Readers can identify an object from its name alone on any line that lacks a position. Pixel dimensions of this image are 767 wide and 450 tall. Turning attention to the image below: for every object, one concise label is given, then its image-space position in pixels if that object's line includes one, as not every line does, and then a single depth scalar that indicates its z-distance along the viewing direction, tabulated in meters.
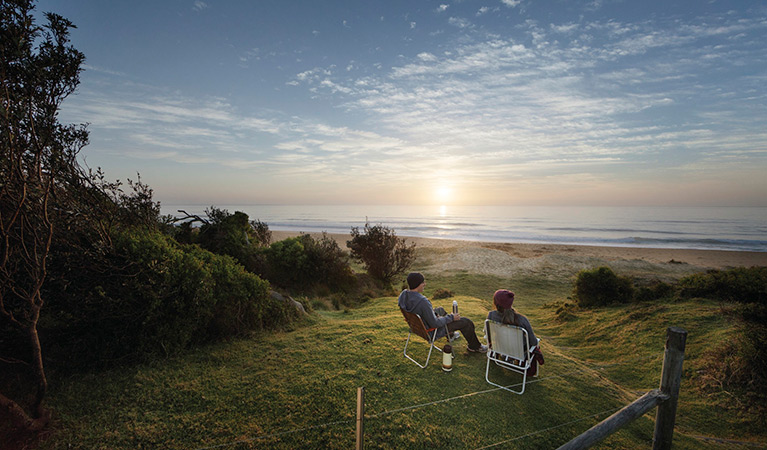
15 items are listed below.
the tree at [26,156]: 3.23
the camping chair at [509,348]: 4.87
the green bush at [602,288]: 10.40
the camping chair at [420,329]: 5.30
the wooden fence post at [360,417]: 2.75
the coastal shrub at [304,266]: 12.44
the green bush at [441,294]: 12.73
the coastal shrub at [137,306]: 4.69
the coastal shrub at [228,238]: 11.29
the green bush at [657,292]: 9.67
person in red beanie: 5.05
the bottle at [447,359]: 5.13
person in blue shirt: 5.44
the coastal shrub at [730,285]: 8.16
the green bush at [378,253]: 15.82
